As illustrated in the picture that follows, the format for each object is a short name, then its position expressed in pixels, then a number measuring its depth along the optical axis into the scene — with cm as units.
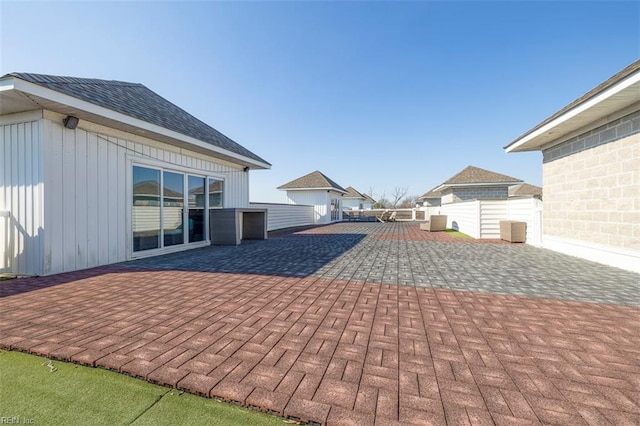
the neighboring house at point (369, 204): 5277
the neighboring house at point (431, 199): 2982
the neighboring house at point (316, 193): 2159
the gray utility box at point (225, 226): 883
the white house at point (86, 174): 488
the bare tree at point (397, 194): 5772
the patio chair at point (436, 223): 1405
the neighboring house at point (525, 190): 2808
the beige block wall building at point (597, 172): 500
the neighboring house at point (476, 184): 1684
